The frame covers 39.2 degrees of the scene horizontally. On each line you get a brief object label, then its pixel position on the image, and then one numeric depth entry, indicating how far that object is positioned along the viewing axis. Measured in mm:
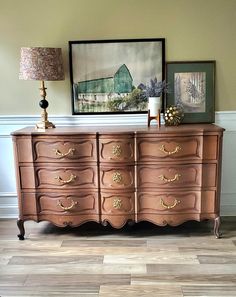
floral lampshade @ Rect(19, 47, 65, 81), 2645
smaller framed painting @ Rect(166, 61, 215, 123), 2977
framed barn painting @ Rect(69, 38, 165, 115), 2963
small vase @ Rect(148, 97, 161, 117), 2807
